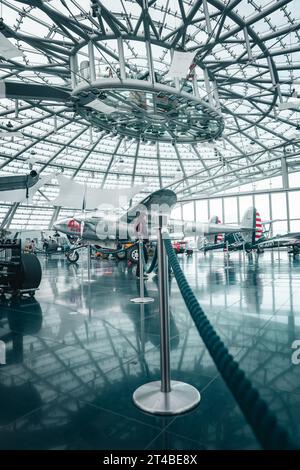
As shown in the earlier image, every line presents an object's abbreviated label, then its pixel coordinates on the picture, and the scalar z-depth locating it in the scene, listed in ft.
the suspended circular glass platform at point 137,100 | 49.17
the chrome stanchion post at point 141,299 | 23.32
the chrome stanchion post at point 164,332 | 8.69
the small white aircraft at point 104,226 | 57.47
